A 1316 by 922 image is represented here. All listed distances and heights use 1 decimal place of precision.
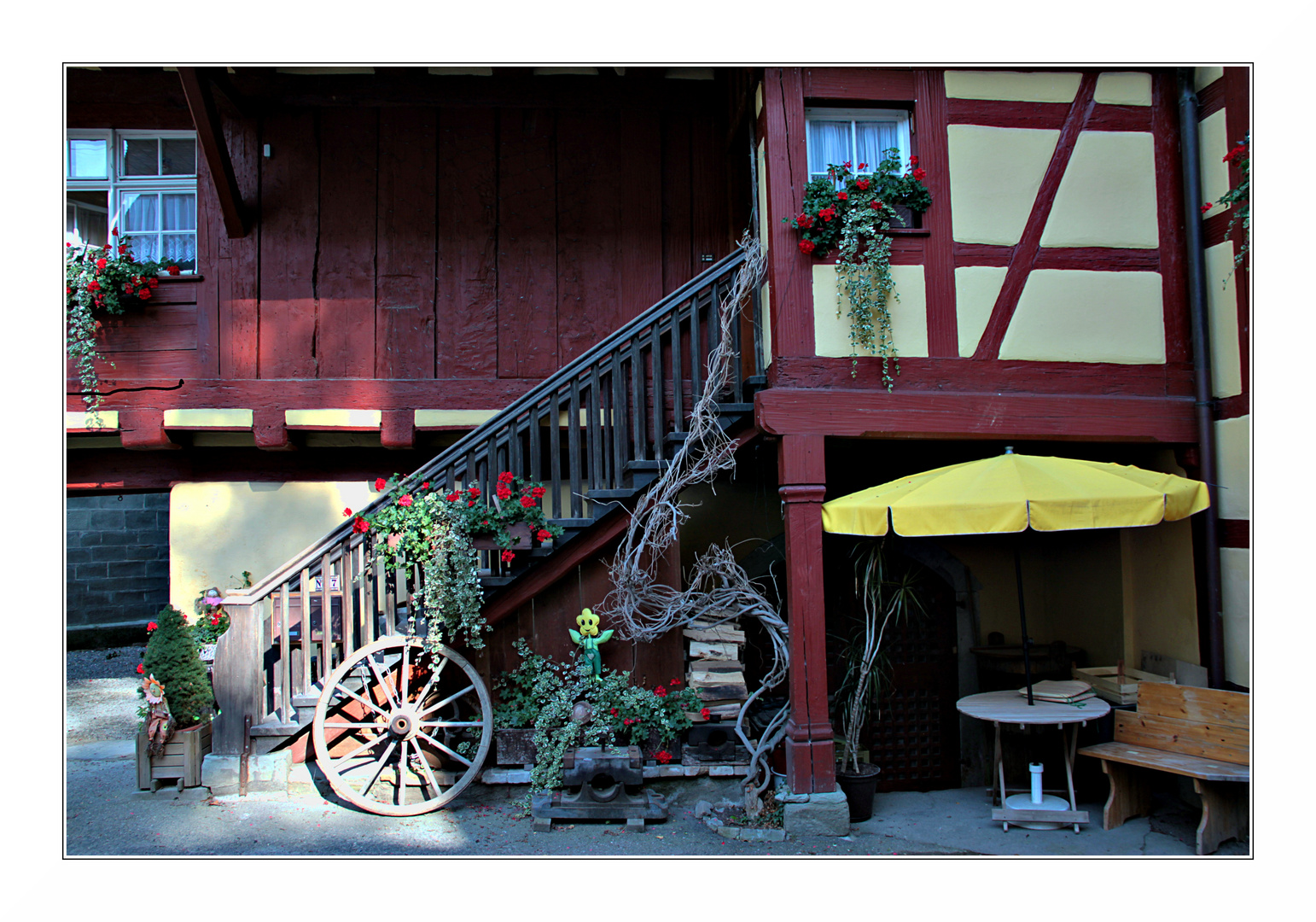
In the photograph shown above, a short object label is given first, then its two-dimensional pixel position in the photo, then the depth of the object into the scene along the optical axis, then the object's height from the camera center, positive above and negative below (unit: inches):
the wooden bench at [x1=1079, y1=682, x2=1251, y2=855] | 171.2 -59.2
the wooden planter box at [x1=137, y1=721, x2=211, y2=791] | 203.6 -62.7
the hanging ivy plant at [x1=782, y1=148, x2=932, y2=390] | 190.7 +56.9
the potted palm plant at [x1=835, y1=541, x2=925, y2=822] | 195.8 -44.7
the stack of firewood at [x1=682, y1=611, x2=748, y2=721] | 207.0 -43.4
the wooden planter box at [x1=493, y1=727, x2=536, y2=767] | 201.3 -60.3
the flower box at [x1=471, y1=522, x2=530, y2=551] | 193.5 -9.9
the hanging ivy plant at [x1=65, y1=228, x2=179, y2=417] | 241.4 +62.2
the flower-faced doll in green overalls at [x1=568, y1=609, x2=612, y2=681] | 202.5 -34.4
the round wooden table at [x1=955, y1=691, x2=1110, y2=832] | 183.8 -51.4
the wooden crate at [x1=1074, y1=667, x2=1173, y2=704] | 207.8 -50.4
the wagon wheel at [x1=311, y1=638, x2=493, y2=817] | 192.7 -55.0
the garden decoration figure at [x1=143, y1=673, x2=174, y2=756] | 202.4 -52.1
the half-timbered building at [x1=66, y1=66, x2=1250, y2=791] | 194.7 +43.8
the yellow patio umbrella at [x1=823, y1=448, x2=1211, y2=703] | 170.6 -3.1
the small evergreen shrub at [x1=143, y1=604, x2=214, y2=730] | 202.2 -39.4
